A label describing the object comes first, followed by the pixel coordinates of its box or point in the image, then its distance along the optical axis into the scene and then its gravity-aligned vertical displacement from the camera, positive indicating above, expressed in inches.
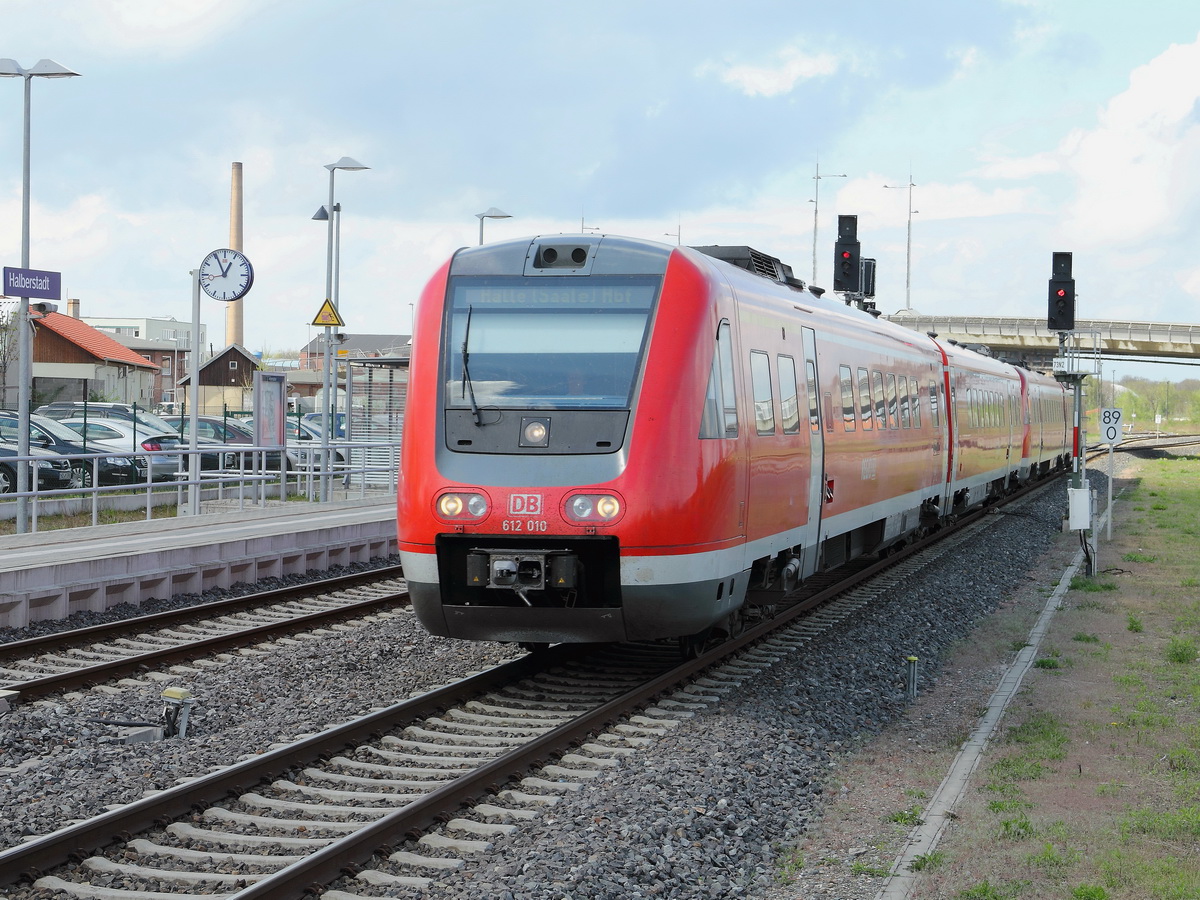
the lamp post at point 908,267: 2883.9 +350.5
